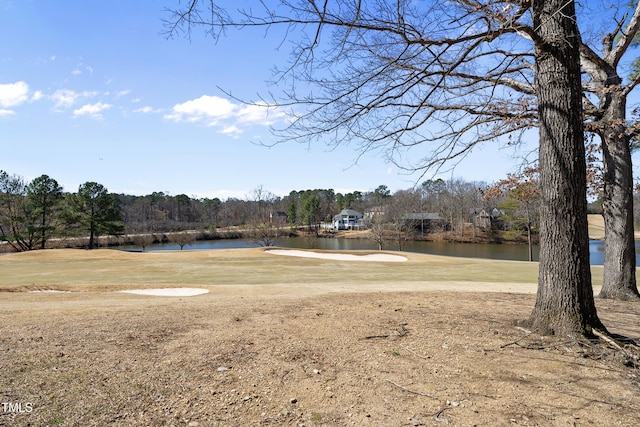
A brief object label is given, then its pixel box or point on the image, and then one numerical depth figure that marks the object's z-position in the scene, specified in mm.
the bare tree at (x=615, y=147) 6902
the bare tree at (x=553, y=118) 3908
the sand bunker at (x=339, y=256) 21312
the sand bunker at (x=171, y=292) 9626
